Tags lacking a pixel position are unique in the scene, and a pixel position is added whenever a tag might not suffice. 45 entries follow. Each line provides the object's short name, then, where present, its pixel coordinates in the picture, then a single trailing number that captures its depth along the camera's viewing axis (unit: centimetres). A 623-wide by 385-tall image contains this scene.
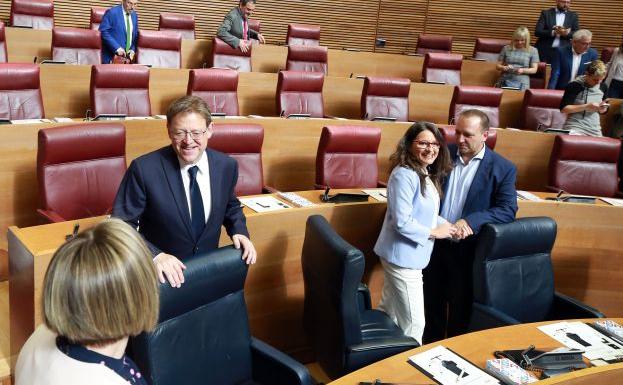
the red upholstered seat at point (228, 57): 530
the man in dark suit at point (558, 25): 595
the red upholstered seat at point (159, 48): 507
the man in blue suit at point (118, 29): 484
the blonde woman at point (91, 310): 92
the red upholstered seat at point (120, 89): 374
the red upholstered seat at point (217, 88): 411
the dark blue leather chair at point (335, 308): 185
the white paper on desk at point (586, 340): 184
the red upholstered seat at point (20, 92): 336
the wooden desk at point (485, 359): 159
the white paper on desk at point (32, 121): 298
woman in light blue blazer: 222
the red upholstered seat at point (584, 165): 375
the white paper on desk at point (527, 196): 312
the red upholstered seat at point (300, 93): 445
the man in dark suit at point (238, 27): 527
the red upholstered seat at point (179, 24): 614
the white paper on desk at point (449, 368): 161
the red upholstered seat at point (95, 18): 591
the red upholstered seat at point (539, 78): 588
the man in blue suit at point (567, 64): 529
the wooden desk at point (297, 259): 198
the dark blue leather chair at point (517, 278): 230
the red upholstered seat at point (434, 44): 710
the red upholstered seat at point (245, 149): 315
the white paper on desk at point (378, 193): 289
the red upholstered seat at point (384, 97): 469
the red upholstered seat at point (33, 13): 557
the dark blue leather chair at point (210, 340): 158
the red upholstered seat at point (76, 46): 468
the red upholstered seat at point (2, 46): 452
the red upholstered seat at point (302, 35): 671
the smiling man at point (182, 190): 182
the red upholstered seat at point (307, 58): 554
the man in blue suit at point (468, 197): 254
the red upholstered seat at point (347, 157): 346
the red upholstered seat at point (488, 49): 703
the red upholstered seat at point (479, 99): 474
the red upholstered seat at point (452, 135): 353
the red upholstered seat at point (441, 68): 598
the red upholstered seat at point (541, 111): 489
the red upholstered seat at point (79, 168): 256
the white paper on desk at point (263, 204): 255
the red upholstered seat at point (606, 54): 678
